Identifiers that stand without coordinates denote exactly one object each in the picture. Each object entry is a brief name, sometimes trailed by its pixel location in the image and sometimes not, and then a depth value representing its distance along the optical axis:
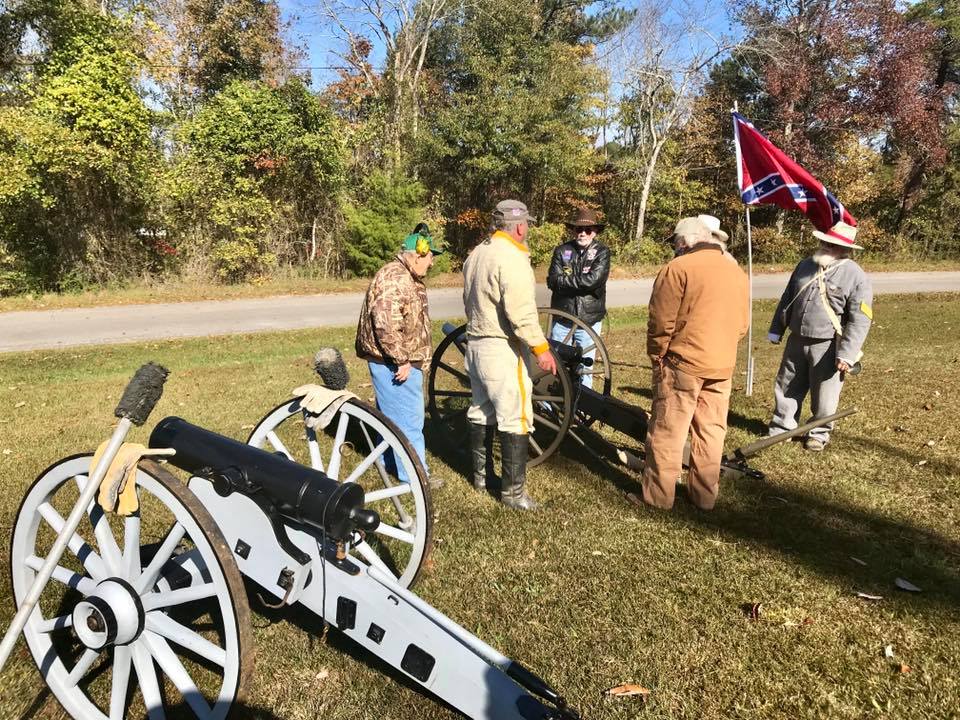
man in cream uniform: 3.74
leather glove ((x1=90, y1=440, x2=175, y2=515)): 2.02
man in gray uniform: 4.73
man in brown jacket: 3.61
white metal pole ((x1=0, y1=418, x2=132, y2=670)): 1.98
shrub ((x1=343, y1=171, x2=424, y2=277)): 17.23
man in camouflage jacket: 3.94
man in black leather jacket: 5.72
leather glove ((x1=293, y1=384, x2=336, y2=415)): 2.77
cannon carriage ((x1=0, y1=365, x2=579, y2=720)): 1.98
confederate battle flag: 5.04
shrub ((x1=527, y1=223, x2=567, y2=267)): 20.36
